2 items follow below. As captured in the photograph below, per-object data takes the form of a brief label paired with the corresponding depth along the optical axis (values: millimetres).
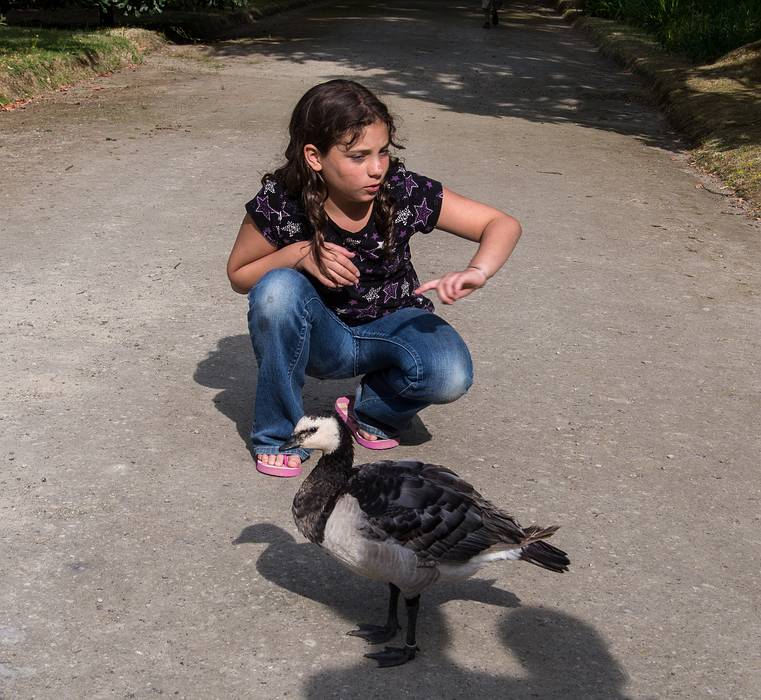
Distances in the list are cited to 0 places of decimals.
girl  4055
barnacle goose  3201
